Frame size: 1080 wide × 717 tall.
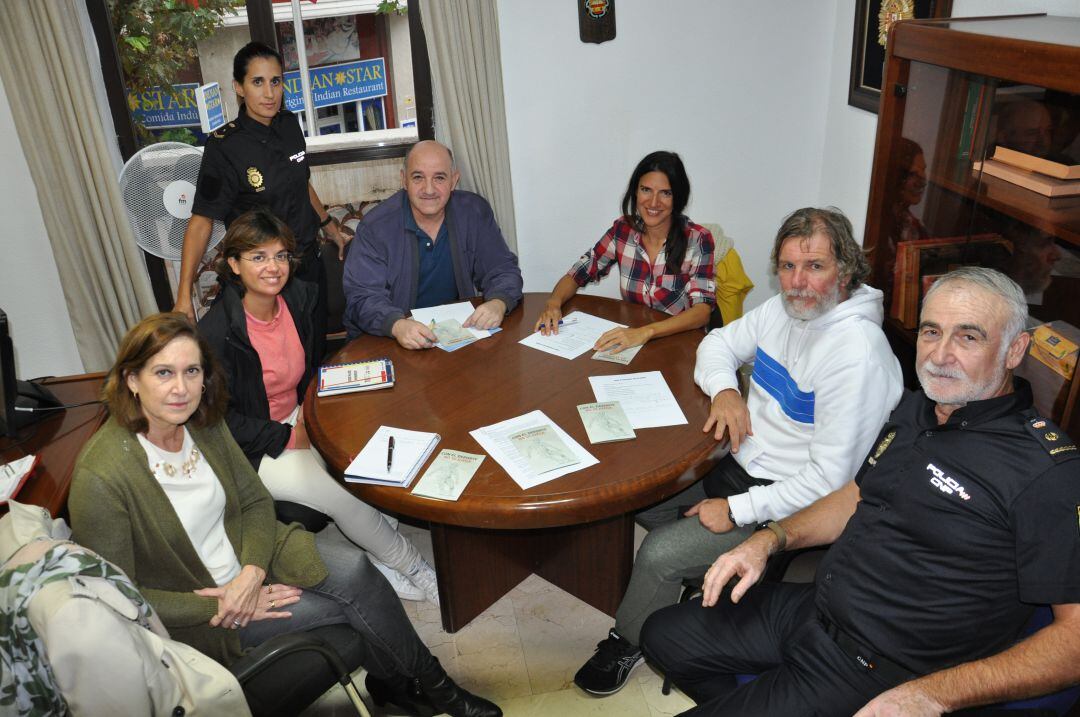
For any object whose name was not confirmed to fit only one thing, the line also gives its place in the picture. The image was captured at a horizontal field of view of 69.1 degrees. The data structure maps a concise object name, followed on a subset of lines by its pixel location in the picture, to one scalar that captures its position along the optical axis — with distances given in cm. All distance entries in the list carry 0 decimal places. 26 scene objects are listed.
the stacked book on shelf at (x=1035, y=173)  184
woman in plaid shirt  282
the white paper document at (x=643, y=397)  224
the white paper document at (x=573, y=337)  268
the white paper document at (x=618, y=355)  258
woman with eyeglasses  245
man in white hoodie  200
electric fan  333
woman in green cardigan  185
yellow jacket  356
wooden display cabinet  181
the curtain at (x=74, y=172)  333
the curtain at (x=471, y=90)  362
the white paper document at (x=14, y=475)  198
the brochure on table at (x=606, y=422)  215
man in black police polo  147
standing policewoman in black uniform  306
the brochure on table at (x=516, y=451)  200
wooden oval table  194
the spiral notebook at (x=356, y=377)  245
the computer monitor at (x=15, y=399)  218
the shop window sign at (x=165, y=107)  385
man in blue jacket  295
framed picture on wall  327
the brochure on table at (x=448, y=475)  196
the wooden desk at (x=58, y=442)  204
